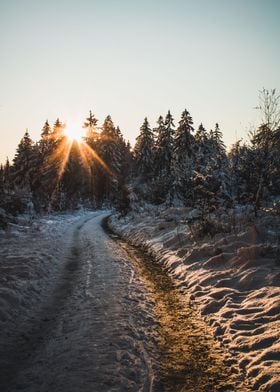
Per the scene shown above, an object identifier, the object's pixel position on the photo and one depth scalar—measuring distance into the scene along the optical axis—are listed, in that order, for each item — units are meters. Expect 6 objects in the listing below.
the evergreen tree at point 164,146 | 49.78
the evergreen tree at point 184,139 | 47.66
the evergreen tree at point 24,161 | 46.72
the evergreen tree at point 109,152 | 51.97
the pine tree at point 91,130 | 55.78
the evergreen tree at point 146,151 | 56.19
